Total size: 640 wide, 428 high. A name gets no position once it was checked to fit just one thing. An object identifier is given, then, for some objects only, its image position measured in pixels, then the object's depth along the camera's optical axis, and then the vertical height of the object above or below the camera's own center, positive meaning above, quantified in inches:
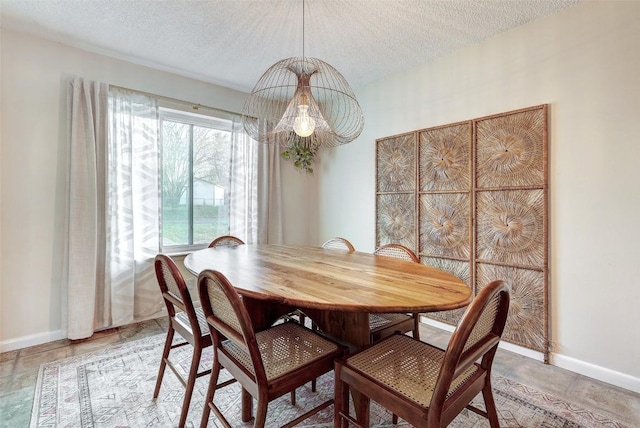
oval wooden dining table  43.7 -11.7
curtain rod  111.4 +44.7
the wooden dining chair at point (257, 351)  42.1 -22.7
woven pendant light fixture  71.6 +36.4
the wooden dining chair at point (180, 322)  56.0 -23.0
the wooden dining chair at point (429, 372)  35.8 -22.9
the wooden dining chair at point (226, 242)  103.2 -9.3
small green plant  150.4 +29.6
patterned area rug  62.6 -41.6
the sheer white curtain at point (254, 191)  137.6 +11.3
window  124.6 +15.0
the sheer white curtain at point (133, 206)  107.0 +3.2
